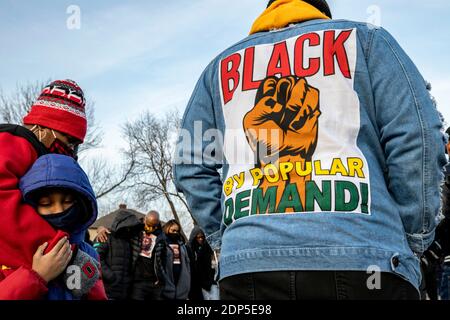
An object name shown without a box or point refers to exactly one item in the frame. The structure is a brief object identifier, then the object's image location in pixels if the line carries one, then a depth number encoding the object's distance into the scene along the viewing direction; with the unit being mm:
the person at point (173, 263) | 8266
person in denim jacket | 1851
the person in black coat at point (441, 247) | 4230
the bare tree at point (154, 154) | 35719
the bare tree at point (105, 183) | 27703
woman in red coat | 2327
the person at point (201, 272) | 10641
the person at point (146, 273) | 7898
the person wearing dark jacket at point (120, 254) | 7641
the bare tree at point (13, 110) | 22578
